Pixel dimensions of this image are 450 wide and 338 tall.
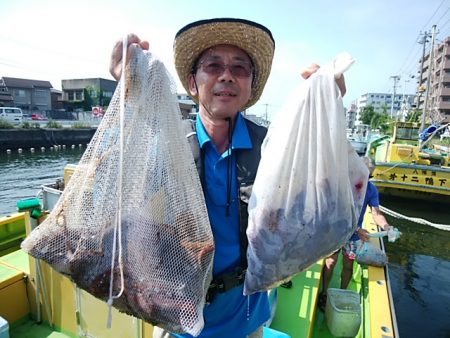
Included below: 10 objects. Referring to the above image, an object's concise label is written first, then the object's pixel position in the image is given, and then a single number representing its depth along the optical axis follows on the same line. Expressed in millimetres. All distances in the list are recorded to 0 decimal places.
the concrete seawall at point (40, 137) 25548
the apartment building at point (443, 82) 56156
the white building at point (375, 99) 110000
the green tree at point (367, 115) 65312
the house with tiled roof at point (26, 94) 45844
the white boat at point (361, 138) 26781
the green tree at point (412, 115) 29302
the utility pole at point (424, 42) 27344
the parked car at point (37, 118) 36600
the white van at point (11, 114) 30184
